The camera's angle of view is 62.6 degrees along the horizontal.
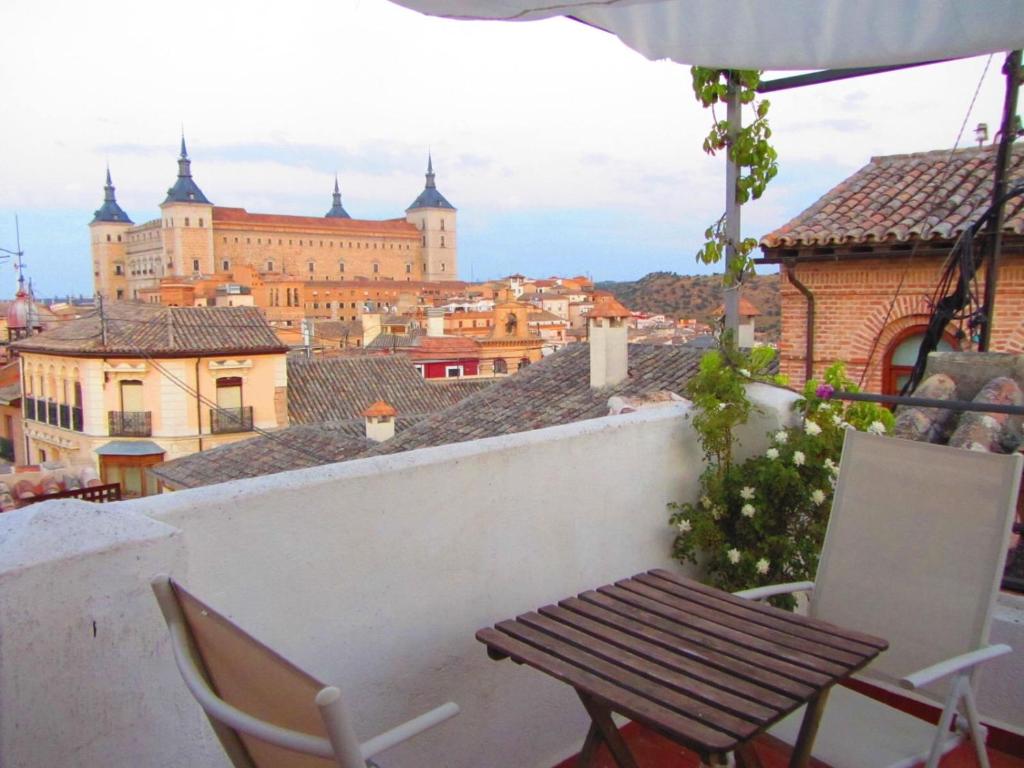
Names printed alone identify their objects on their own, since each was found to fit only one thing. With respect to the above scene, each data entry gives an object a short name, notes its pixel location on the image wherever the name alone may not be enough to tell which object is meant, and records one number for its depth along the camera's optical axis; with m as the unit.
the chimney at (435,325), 46.03
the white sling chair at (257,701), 1.12
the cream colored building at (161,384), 27.14
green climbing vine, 3.16
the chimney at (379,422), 19.92
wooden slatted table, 1.52
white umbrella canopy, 1.99
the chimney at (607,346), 13.82
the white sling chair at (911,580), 1.96
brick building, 9.27
